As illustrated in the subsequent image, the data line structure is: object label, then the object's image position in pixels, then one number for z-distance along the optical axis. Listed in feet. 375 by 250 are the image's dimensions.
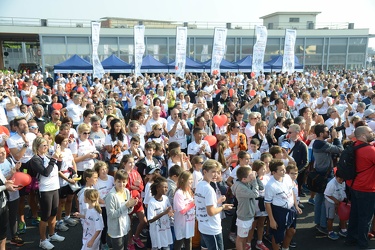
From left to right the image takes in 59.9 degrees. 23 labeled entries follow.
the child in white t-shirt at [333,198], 16.15
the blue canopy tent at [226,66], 77.60
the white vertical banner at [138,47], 66.28
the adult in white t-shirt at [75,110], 27.58
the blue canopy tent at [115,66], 72.64
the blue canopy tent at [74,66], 68.49
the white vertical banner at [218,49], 66.82
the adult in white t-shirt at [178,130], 22.75
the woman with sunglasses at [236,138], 20.94
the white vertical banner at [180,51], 66.13
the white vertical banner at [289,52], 71.31
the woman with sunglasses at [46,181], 14.62
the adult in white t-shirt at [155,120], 22.95
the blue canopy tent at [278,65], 81.05
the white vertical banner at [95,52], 63.62
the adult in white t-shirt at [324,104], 32.71
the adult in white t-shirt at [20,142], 17.17
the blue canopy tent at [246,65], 79.36
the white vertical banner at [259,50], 68.33
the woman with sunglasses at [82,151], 18.05
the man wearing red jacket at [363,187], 14.60
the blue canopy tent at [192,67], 77.92
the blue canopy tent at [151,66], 75.19
